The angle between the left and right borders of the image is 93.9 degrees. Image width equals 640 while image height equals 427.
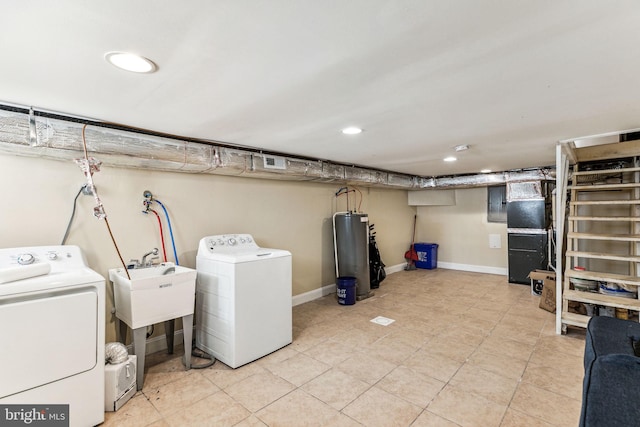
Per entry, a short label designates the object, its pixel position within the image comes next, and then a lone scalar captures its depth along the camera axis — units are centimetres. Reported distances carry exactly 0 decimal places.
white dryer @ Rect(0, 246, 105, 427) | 164
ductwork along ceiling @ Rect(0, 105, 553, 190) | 204
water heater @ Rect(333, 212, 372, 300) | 460
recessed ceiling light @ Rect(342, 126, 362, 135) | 261
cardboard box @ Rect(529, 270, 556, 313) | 394
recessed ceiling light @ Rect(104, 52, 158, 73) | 139
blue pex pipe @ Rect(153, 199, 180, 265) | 305
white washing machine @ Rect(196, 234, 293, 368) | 262
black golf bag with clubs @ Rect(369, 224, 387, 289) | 522
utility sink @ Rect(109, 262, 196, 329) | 227
